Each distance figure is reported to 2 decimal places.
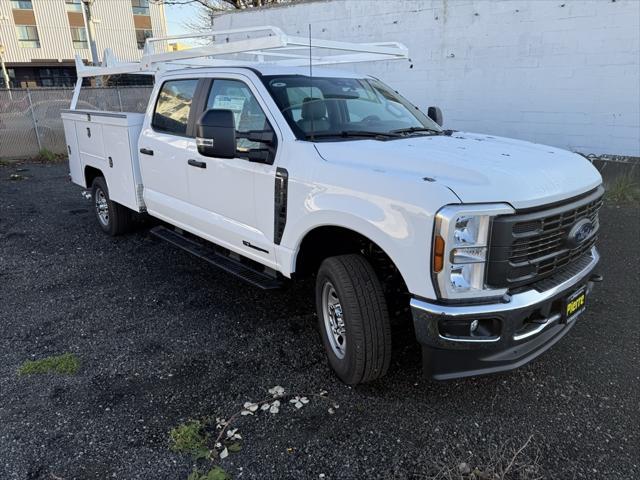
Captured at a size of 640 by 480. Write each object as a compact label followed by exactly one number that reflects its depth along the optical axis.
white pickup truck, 2.52
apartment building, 38.84
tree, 22.45
